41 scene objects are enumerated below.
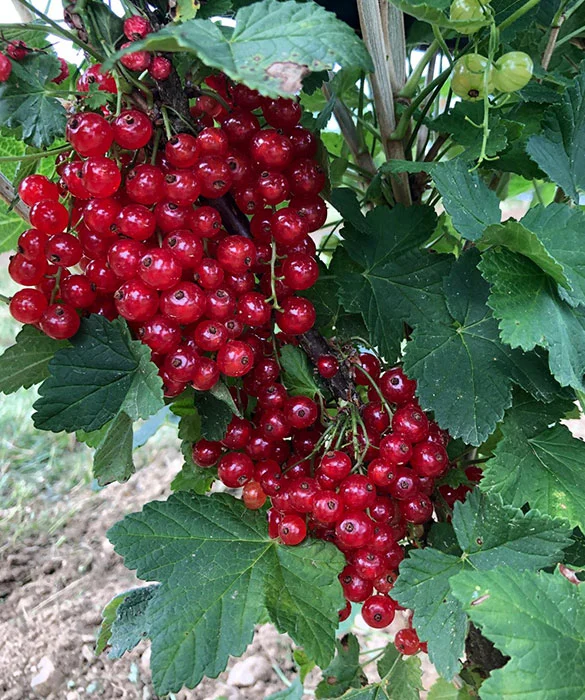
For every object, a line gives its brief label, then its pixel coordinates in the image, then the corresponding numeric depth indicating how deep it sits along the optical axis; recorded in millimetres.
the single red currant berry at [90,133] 138
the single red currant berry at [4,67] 144
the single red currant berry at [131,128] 139
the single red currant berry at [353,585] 184
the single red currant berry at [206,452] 195
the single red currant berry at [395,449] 164
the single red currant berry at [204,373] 154
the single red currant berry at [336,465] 165
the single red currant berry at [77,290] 159
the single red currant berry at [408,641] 195
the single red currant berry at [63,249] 153
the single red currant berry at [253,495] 185
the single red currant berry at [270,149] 151
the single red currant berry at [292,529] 172
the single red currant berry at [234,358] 154
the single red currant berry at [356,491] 163
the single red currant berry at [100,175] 140
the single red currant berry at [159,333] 148
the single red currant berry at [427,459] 171
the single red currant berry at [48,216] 154
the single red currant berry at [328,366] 175
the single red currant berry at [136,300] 145
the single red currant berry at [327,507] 163
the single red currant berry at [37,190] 157
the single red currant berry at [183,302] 146
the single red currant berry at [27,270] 158
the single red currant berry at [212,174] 145
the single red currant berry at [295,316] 165
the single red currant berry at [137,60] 135
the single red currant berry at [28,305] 157
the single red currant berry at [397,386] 178
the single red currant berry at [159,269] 141
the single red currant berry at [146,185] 142
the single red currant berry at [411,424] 167
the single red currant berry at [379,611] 184
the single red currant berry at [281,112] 158
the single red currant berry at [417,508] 177
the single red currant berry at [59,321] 156
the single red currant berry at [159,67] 138
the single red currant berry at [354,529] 165
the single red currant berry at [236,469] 182
